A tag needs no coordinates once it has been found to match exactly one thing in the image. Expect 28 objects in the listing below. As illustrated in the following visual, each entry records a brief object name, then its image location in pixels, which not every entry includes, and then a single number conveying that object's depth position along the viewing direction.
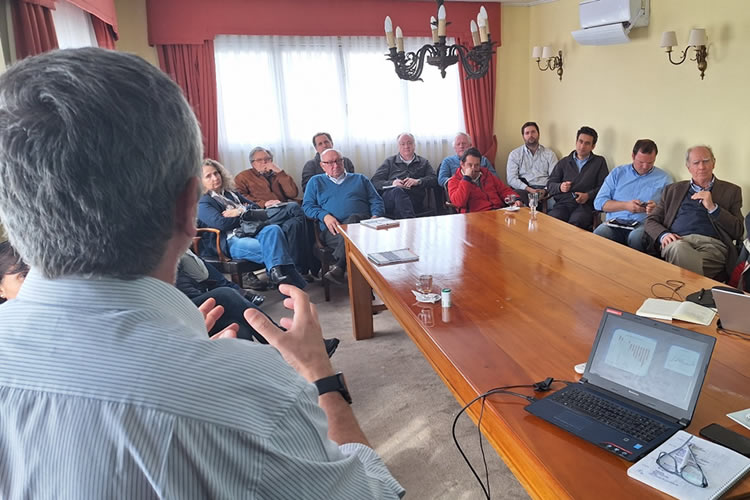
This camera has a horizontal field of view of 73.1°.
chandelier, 2.75
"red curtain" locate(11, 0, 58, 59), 2.37
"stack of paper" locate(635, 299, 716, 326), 1.61
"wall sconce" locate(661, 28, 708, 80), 3.63
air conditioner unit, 4.13
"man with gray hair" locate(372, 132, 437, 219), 4.97
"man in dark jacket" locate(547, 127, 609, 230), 4.49
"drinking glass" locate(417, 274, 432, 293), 1.96
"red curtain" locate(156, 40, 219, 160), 4.77
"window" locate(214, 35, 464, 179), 5.03
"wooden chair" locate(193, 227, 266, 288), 3.64
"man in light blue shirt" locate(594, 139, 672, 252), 3.85
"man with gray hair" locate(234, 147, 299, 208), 4.62
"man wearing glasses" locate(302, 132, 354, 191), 4.90
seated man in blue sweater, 4.14
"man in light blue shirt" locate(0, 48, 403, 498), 0.49
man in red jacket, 4.37
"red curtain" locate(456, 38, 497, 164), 5.59
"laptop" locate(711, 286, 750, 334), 1.46
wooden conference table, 1.06
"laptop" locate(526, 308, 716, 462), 1.09
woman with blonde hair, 3.66
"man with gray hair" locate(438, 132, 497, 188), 5.11
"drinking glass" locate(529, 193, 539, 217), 3.15
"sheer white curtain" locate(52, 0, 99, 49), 3.22
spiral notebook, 0.92
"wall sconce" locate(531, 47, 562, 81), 5.13
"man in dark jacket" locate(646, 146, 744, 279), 3.10
